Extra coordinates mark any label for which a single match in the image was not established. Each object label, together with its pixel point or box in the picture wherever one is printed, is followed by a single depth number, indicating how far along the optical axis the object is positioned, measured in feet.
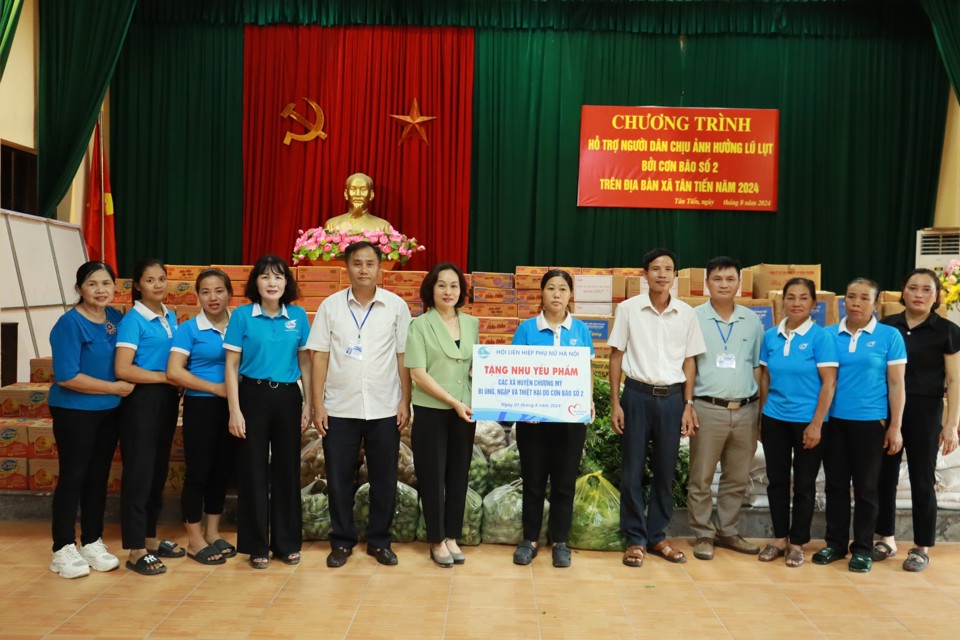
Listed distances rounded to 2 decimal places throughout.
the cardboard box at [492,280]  24.58
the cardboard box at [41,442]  14.03
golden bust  26.30
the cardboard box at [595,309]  24.39
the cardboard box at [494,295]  24.66
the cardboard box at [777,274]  23.17
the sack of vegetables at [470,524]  12.89
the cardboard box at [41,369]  16.56
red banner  29.45
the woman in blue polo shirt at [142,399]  11.25
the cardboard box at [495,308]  24.67
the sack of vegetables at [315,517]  12.95
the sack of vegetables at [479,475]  13.70
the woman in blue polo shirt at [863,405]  11.85
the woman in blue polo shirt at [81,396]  10.96
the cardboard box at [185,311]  20.79
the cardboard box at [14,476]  13.98
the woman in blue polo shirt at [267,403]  11.33
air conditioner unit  25.81
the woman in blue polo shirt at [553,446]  11.87
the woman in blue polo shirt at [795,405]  11.89
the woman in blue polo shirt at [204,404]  11.41
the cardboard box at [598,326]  23.85
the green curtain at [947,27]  24.09
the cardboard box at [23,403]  15.16
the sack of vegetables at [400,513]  12.89
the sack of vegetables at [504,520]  12.96
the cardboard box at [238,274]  22.98
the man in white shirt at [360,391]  11.64
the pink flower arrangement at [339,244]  24.21
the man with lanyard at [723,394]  12.25
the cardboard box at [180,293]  22.85
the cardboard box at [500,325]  23.90
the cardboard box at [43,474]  13.99
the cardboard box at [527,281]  24.52
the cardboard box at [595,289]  24.40
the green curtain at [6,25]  16.38
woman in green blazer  11.67
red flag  25.36
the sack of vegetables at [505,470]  13.91
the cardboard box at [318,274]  23.12
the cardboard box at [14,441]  14.02
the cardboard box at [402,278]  23.70
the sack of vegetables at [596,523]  12.75
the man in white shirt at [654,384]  12.04
